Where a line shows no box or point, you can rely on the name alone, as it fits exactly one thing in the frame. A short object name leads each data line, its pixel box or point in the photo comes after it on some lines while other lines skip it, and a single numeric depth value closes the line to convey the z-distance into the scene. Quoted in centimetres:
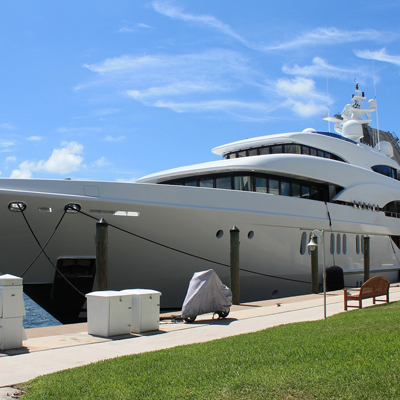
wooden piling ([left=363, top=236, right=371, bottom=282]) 1667
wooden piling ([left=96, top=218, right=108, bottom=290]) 980
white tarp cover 877
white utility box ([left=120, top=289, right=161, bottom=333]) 754
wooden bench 985
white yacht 1123
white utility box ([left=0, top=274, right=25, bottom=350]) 601
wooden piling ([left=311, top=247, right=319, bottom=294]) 1447
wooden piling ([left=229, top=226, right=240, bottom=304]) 1185
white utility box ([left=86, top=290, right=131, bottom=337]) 707
